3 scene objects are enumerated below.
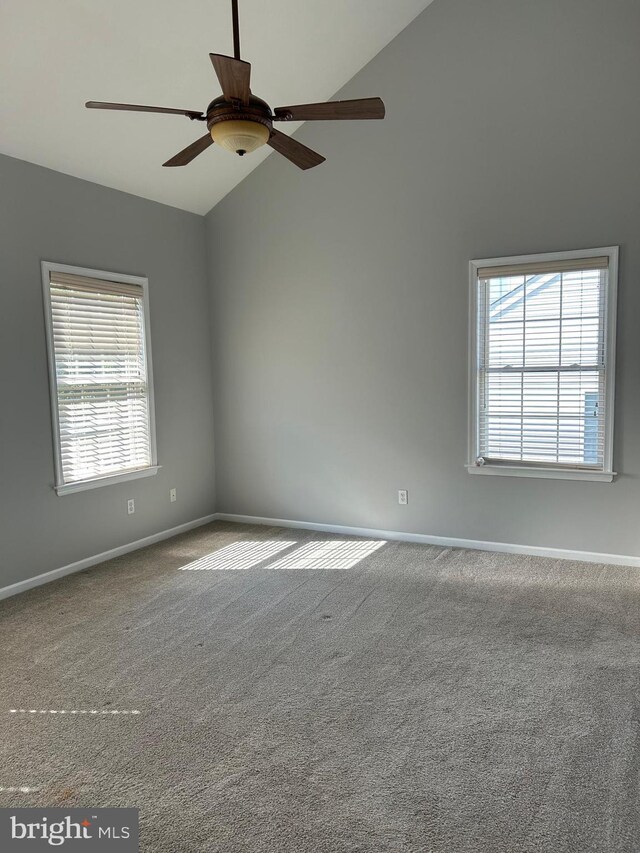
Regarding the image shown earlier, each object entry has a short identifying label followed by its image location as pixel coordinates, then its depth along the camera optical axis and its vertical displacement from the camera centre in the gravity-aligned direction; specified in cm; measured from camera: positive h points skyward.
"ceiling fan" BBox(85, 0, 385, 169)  237 +111
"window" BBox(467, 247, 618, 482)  423 +14
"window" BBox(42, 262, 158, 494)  430 +11
